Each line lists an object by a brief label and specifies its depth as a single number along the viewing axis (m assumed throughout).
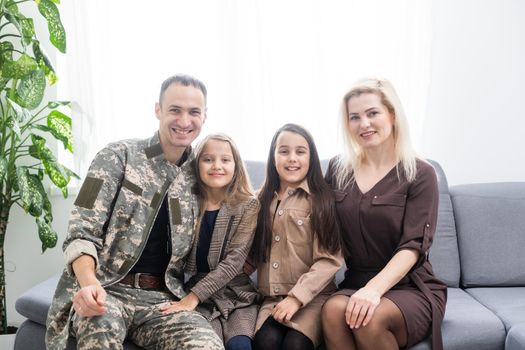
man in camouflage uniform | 1.51
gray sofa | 1.83
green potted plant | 2.26
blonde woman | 1.57
